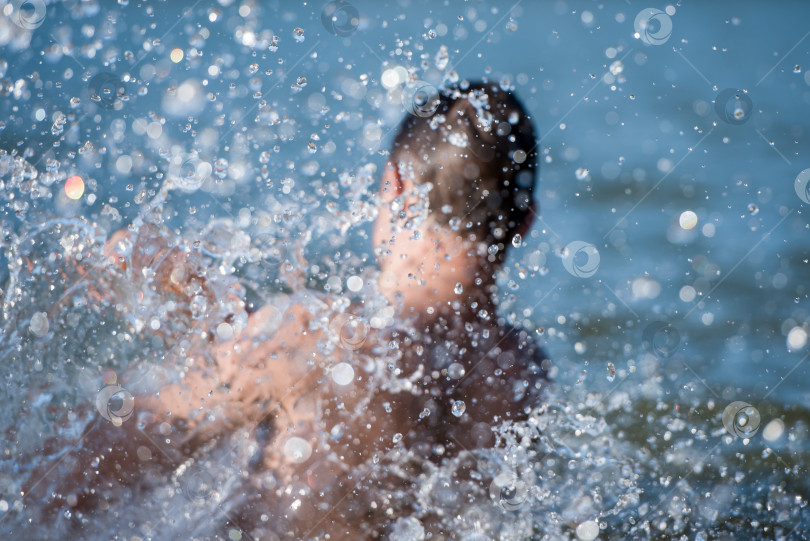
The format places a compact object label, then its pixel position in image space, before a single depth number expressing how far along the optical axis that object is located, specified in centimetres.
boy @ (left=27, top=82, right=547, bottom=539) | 515
